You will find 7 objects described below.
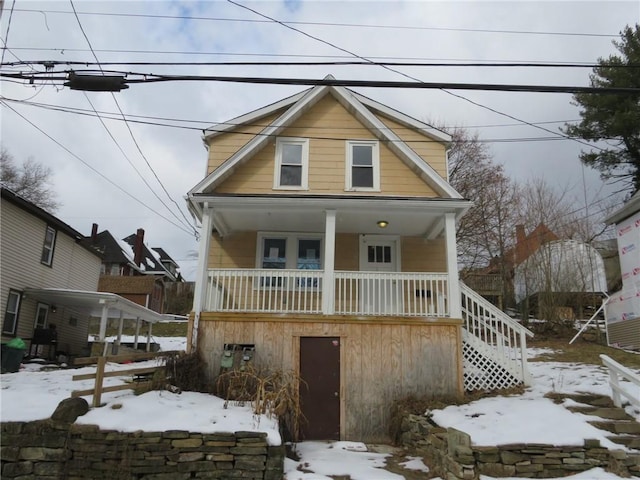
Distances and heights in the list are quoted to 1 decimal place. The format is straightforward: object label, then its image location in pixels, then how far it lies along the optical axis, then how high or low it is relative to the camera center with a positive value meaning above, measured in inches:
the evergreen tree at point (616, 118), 730.8 +380.7
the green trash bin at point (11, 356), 450.0 -18.5
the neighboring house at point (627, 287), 566.9 +83.6
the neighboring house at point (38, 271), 569.6 +92.3
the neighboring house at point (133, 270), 1269.7 +231.9
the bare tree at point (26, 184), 1264.8 +421.9
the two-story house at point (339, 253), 378.0 +93.8
